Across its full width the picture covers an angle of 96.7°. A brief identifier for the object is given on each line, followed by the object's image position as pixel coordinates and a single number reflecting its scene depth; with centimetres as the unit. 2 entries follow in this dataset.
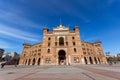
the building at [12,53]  10294
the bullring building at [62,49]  2938
